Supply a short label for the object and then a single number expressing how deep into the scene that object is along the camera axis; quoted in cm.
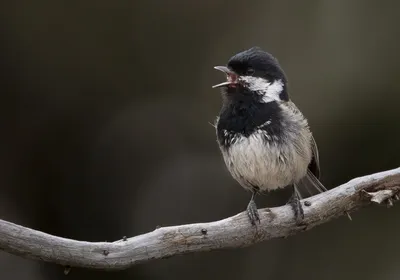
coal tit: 487
